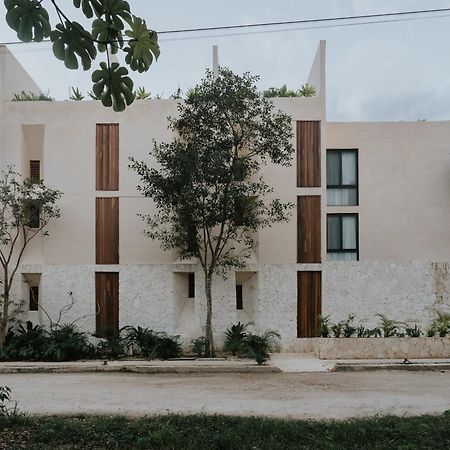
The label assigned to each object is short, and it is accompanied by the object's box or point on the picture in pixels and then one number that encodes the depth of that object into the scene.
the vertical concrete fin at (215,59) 14.95
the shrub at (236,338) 13.89
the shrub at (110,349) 13.84
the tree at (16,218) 13.66
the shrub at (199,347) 13.87
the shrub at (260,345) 12.80
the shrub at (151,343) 13.61
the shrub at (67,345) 13.21
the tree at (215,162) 12.51
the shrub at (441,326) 13.70
